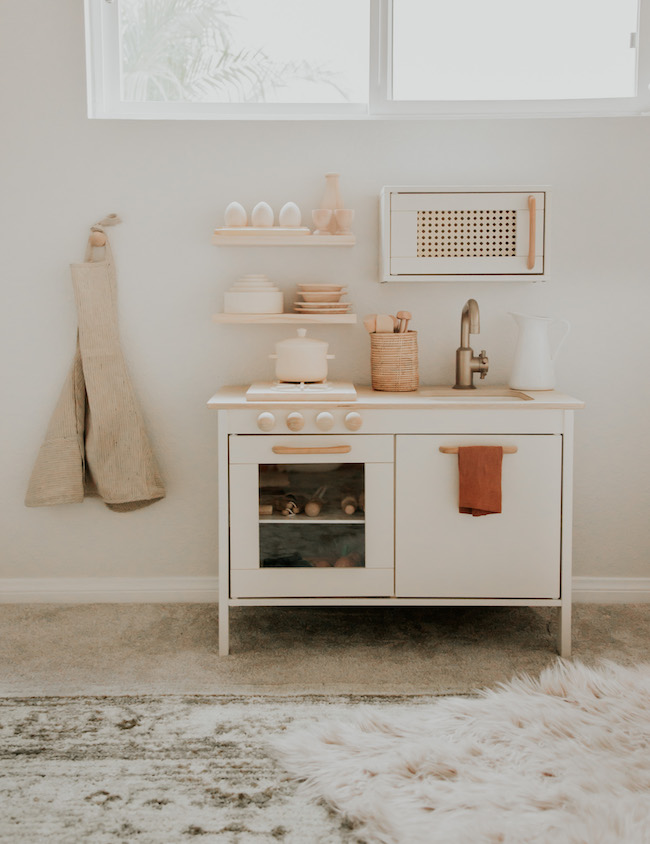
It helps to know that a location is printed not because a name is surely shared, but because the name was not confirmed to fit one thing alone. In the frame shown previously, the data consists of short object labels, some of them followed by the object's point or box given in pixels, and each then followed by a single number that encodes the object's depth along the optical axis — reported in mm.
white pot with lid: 2637
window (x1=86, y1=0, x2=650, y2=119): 2898
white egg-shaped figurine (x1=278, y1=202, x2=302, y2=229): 2723
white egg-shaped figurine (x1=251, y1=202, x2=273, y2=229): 2721
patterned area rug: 1652
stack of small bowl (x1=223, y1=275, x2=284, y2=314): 2723
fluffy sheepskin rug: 1607
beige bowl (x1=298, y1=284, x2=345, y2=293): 2746
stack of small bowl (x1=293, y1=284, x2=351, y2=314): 2738
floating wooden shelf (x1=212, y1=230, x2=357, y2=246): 2699
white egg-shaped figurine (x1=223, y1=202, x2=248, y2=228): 2723
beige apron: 2854
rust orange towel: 2418
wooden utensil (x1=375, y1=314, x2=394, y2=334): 2742
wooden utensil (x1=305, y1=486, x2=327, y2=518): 2477
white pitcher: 2717
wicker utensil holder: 2713
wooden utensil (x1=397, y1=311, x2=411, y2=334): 2738
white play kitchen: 2443
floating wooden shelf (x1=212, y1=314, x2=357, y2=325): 2717
